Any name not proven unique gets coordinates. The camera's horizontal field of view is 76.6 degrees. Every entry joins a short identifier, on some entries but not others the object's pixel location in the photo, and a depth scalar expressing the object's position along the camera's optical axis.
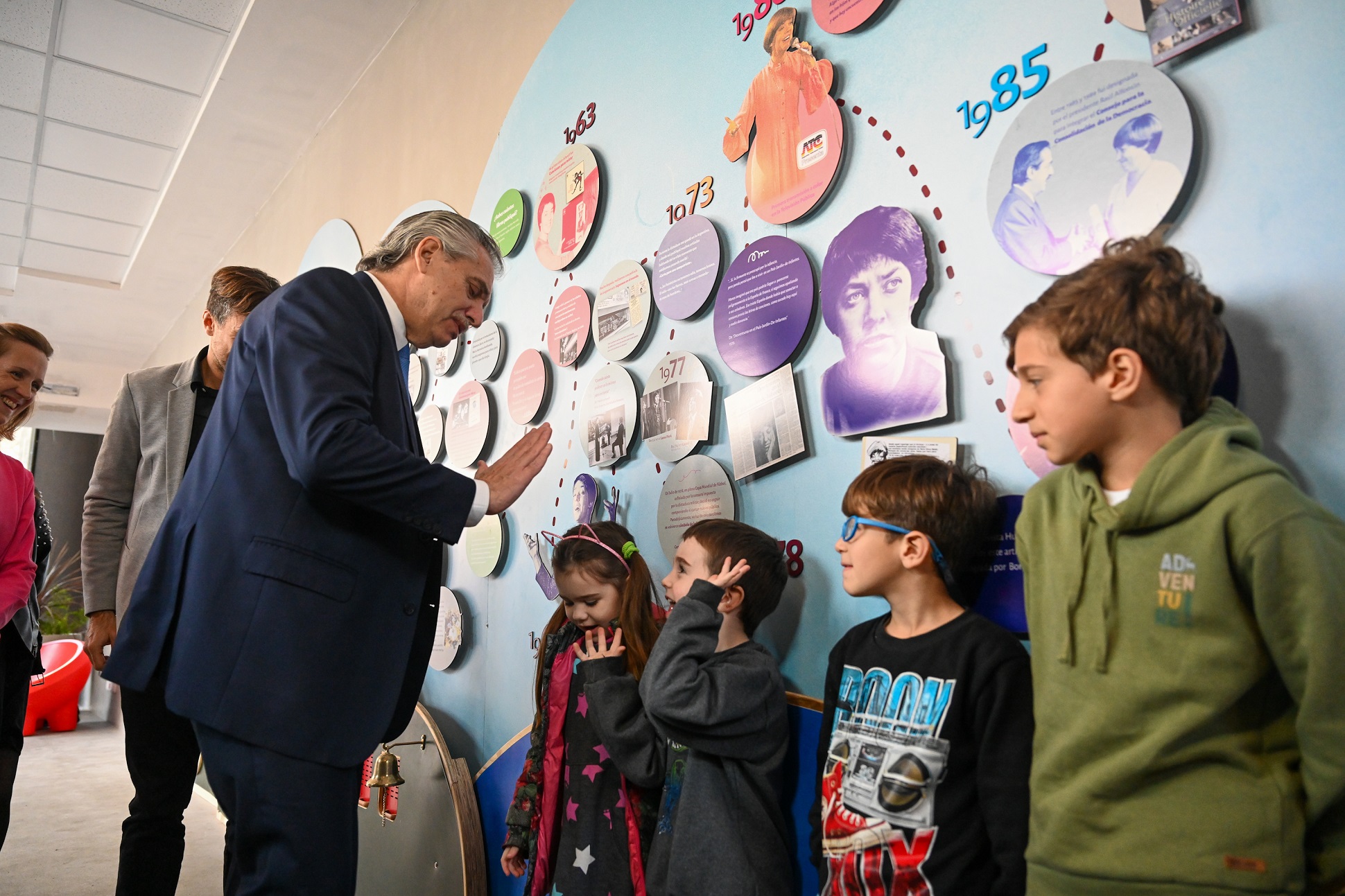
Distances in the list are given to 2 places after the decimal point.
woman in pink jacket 1.73
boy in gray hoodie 1.15
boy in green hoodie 0.68
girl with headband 1.39
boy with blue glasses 0.90
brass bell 2.11
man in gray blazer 1.73
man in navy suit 1.12
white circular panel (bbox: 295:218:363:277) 3.28
